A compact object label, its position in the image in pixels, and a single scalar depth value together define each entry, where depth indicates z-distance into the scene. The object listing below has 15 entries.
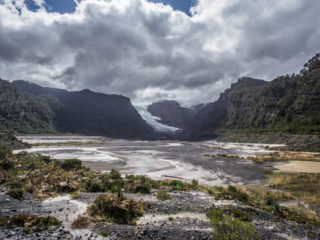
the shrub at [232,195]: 15.79
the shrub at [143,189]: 16.75
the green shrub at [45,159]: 30.23
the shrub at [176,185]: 19.95
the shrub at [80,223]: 8.58
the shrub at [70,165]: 26.69
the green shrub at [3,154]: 25.99
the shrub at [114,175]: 22.38
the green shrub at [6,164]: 20.53
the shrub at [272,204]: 13.69
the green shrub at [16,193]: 12.05
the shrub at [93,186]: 15.82
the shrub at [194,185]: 20.57
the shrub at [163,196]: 14.63
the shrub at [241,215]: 11.03
